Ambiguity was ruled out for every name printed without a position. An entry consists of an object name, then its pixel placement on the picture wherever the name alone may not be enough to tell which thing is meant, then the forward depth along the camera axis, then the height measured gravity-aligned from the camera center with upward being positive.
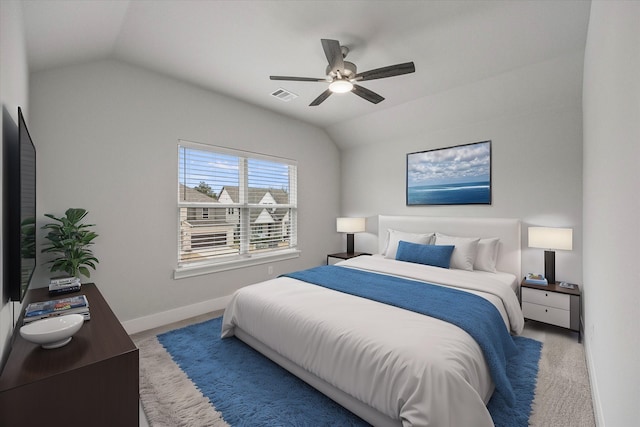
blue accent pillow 3.45 -0.49
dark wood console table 1.10 -0.72
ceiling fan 2.26 +1.21
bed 1.44 -0.79
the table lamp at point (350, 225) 4.93 -0.19
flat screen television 1.28 +0.02
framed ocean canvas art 3.83 +0.56
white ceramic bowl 1.28 -0.56
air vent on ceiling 3.62 +1.56
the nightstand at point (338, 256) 4.83 -0.73
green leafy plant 2.48 -0.27
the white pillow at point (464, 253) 3.43 -0.47
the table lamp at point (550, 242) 3.02 -0.29
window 3.54 +0.07
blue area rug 1.82 -1.29
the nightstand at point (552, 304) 2.84 -0.93
